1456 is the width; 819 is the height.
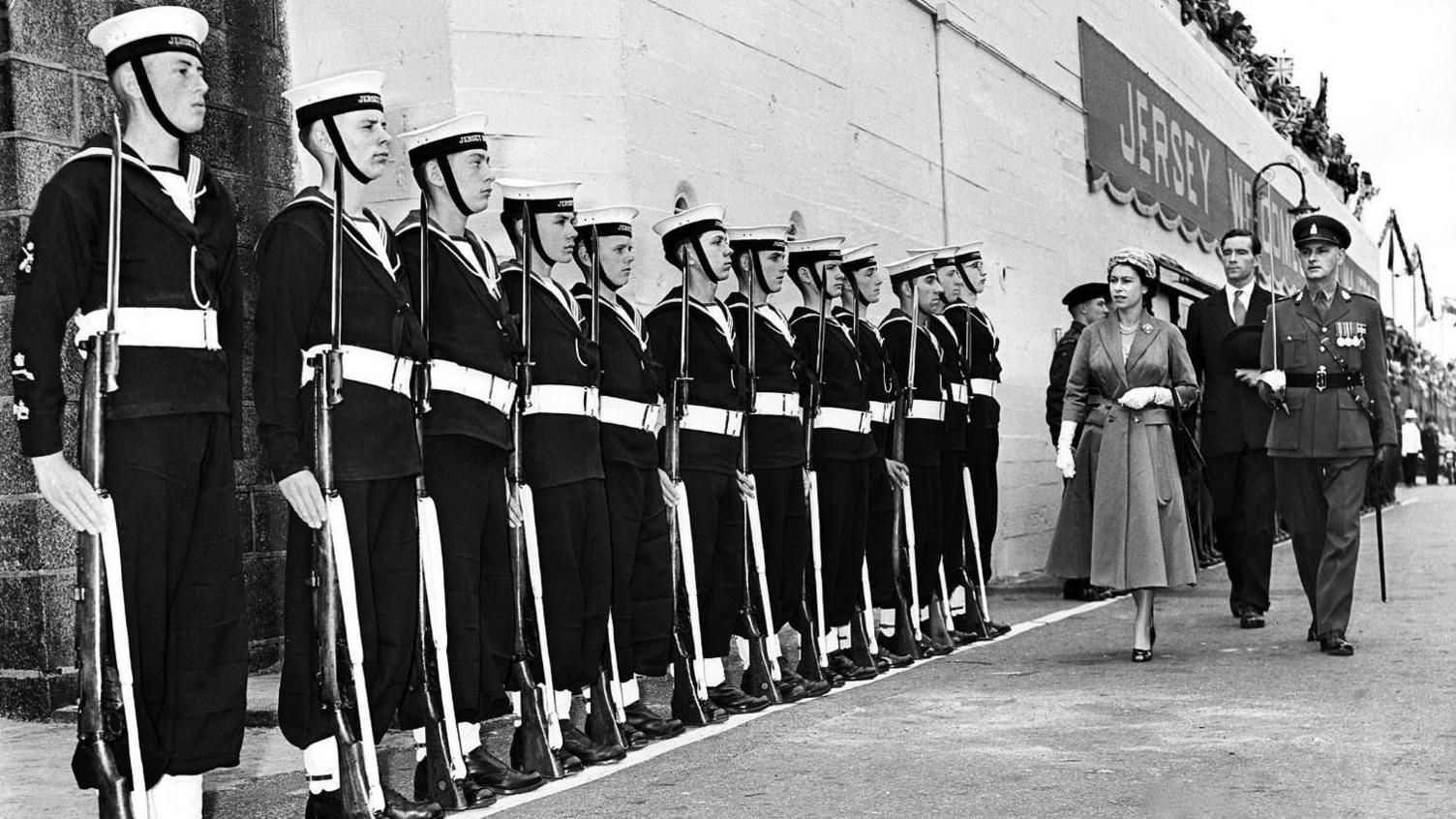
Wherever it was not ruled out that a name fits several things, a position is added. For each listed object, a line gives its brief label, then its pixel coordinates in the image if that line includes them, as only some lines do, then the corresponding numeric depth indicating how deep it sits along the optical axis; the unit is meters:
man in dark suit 9.90
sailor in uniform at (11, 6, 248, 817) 4.27
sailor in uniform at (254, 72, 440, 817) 4.86
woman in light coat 8.42
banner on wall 17.70
